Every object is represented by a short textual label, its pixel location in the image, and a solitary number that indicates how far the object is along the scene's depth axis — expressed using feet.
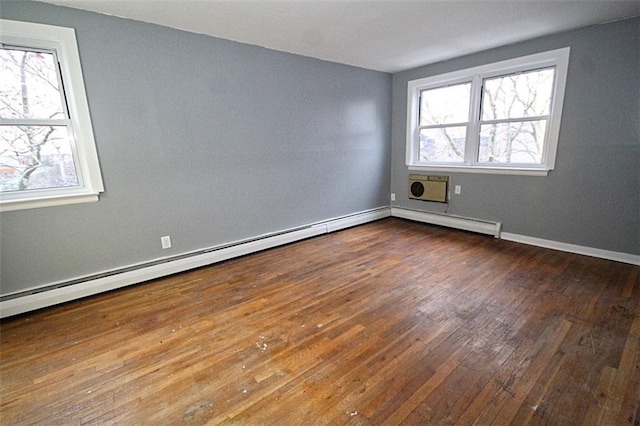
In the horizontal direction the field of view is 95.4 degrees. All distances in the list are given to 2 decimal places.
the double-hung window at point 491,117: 10.68
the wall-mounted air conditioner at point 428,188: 14.06
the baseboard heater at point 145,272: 7.49
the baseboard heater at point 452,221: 12.55
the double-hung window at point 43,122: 7.11
